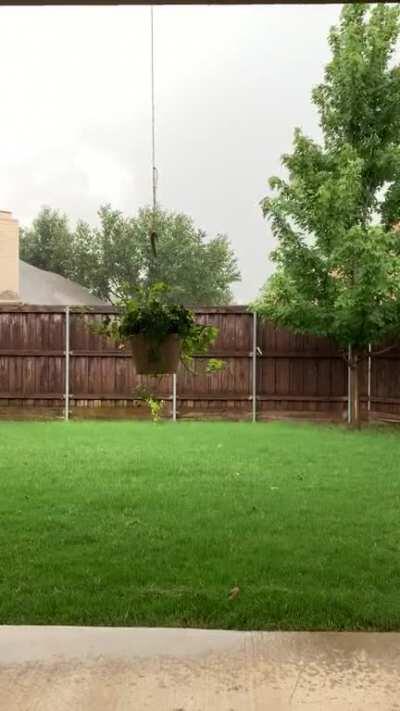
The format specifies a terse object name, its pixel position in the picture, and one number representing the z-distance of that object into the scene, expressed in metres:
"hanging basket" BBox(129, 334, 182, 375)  4.49
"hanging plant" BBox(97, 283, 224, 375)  4.43
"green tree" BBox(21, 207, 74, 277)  35.16
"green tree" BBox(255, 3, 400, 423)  10.70
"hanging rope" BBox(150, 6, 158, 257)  4.88
